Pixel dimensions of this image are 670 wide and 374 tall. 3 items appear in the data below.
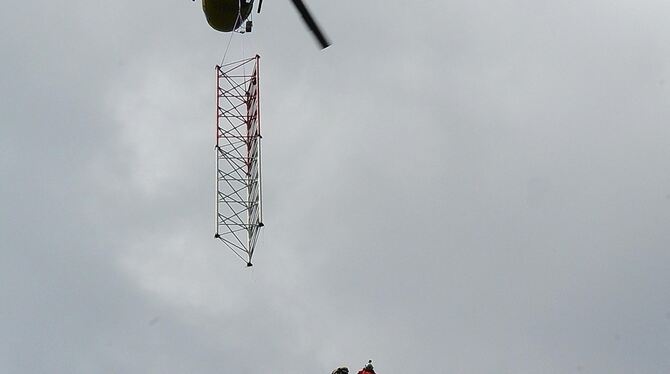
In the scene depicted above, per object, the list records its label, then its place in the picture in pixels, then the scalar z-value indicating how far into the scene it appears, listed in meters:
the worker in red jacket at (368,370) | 43.93
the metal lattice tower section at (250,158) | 57.62
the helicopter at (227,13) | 55.25
